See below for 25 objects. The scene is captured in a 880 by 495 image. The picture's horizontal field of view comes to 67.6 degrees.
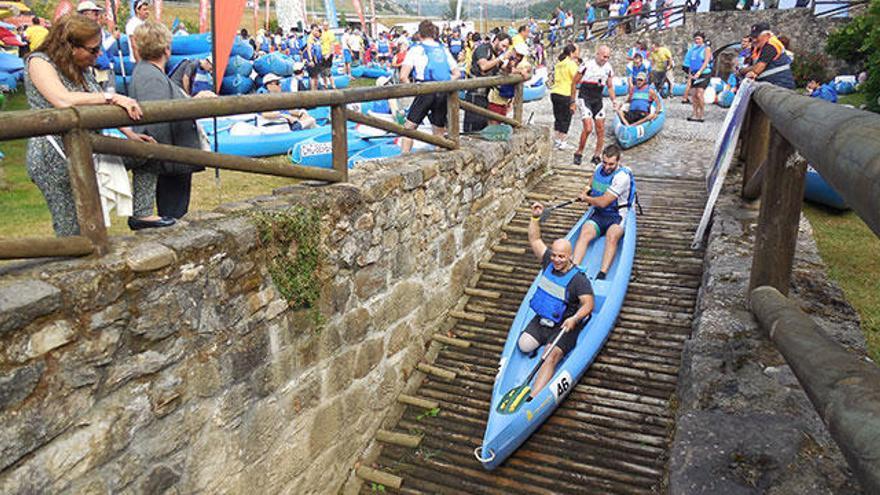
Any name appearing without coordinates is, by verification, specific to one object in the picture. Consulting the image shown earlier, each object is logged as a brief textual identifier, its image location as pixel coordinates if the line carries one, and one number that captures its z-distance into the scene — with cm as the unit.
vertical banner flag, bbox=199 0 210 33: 1716
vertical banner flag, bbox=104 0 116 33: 1150
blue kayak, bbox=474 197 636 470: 510
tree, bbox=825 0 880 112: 1231
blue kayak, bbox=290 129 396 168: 1066
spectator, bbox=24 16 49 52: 1302
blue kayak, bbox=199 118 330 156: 1142
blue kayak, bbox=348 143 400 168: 1019
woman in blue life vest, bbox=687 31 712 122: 1370
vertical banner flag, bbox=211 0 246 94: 468
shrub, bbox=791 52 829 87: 2011
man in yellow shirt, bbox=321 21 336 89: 1823
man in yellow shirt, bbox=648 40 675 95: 1559
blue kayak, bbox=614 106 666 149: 1120
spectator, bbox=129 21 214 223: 394
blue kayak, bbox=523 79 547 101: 1684
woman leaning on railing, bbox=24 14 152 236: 318
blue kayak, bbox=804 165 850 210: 880
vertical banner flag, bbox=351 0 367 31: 2738
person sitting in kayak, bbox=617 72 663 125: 1163
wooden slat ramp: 507
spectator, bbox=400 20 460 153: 709
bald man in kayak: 578
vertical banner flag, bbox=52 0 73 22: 1044
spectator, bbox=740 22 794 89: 811
